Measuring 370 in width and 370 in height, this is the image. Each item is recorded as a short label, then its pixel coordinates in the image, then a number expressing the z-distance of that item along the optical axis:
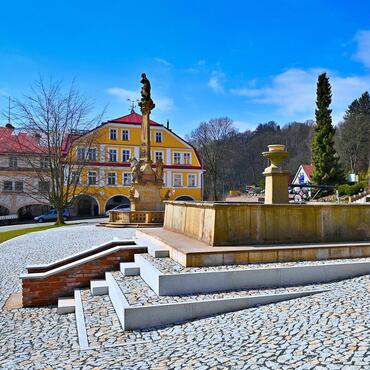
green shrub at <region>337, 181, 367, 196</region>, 37.34
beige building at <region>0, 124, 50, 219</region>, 40.12
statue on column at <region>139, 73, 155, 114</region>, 21.27
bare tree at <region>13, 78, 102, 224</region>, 27.03
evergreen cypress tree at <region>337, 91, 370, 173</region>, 54.50
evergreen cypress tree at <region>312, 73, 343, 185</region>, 41.31
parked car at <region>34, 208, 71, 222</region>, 36.41
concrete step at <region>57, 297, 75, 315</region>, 6.68
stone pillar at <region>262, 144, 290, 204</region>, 9.37
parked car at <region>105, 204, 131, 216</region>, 36.82
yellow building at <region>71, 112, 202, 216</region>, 42.81
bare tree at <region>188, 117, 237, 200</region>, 57.16
